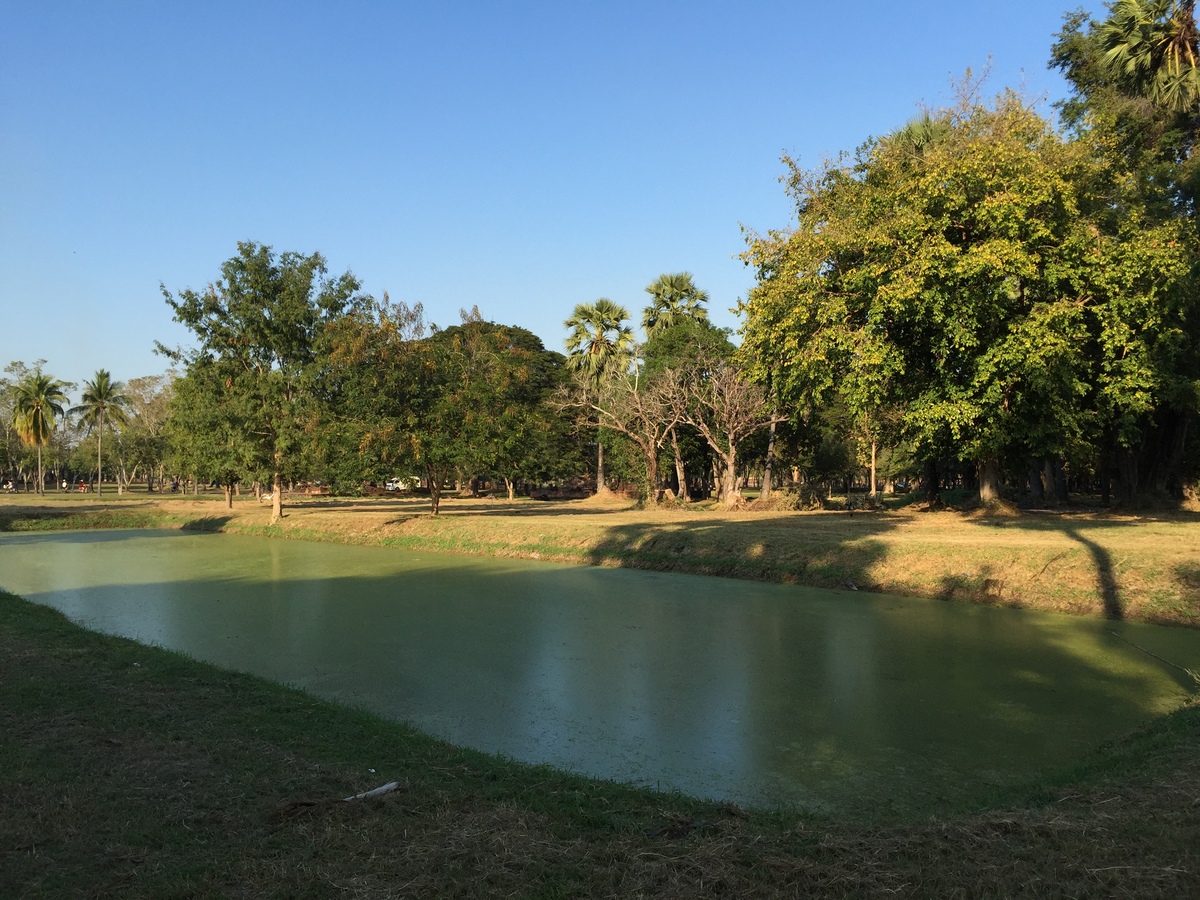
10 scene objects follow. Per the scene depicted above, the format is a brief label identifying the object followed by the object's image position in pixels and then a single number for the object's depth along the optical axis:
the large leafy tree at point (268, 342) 24.41
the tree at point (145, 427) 56.12
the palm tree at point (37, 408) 47.78
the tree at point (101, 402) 51.88
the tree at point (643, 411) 29.91
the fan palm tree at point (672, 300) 35.72
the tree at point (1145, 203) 15.36
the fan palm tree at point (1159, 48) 17.02
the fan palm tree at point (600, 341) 37.59
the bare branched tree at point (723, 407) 27.83
